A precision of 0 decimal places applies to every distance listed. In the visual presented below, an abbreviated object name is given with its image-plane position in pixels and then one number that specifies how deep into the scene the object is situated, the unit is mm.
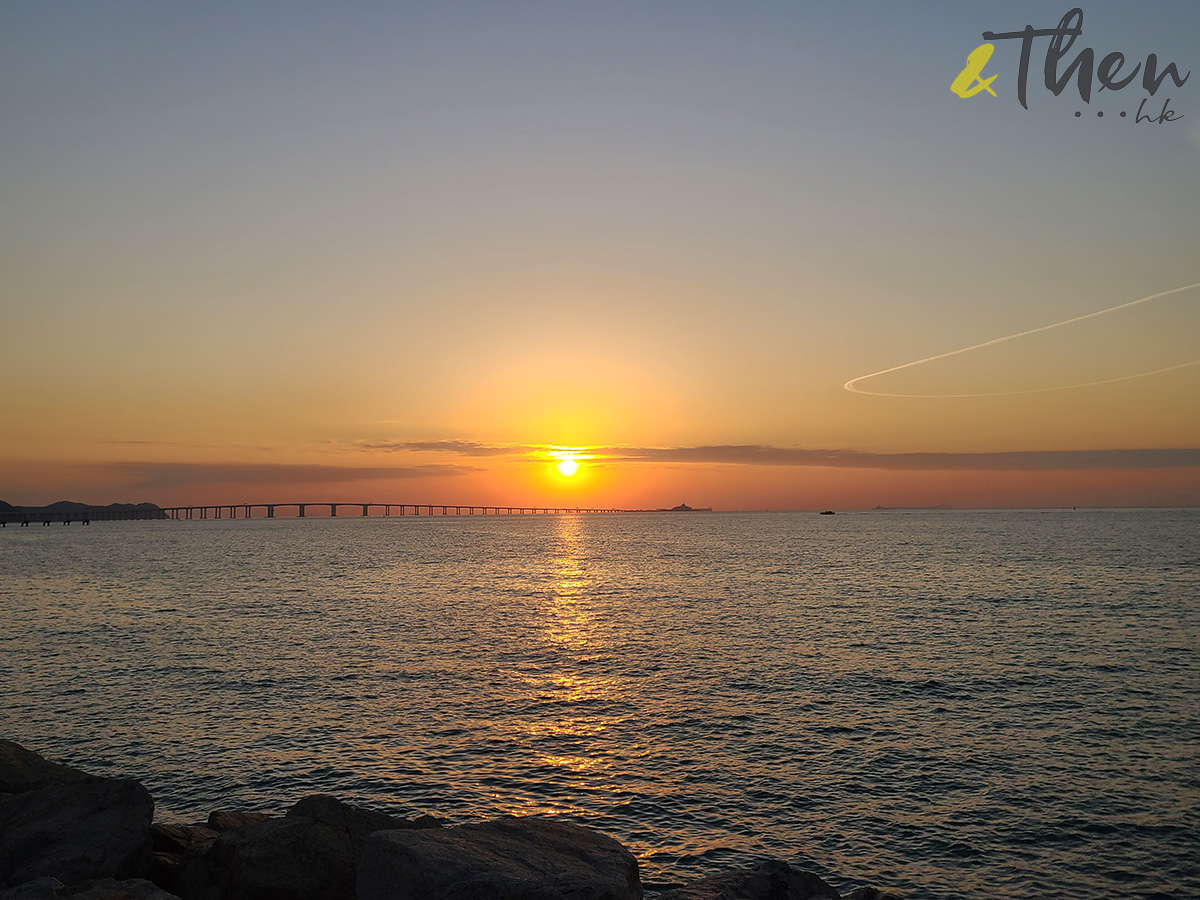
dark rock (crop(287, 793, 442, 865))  16750
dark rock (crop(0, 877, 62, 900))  12859
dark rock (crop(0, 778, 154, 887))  15773
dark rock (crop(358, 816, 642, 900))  12930
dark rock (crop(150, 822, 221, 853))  18328
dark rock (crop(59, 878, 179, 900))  13188
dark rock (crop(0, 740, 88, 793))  19516
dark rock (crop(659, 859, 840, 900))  15367
